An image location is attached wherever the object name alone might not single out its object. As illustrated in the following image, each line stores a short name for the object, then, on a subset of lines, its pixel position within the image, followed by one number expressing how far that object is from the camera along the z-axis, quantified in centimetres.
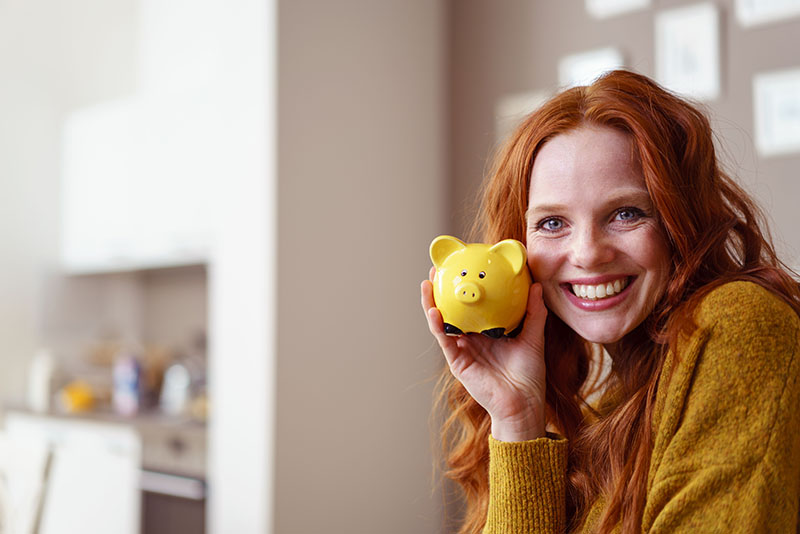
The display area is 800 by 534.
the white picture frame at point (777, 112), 240
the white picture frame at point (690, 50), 256
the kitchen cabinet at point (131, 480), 270
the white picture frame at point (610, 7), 274
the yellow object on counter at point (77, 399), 333
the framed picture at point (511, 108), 298
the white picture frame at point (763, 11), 243
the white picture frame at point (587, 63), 277
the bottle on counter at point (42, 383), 345
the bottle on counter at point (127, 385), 324
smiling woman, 77
